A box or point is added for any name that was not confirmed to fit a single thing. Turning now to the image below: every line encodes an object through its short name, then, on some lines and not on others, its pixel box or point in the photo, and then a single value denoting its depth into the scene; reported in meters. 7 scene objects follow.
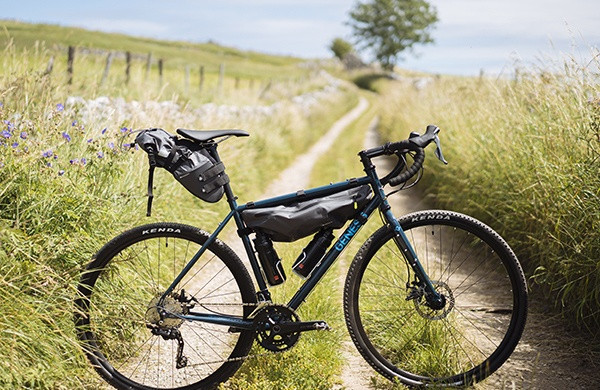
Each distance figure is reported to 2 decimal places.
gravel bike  3.22
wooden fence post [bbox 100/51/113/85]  11.05
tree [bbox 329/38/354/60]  66.44
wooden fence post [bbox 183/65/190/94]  13.35
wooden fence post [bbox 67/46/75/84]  10.49
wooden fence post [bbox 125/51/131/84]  13.89
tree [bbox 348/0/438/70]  52.84
